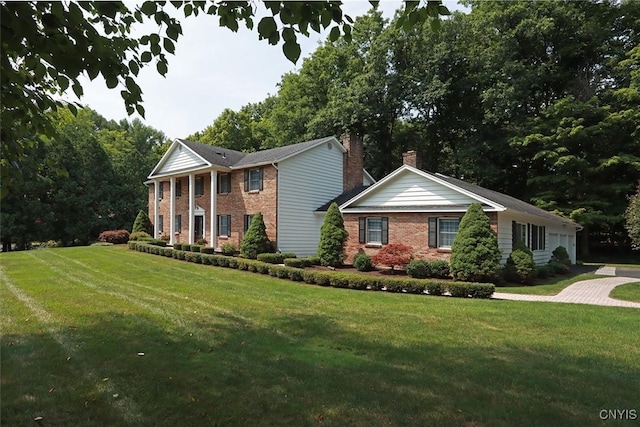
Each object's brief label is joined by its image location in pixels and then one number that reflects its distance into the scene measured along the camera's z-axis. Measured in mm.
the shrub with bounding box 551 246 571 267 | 22156
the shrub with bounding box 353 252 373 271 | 17047
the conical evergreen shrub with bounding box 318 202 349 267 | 18141
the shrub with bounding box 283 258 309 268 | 16884
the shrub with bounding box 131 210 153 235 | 30070
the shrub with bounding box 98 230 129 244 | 30297
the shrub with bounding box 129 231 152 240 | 27466
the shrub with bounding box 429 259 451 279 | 15562
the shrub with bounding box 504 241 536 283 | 15172
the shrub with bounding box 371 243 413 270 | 16078
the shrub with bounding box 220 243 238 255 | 21906
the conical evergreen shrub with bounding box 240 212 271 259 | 20359
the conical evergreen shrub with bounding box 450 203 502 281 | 14078
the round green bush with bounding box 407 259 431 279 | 15500
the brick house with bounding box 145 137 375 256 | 21766
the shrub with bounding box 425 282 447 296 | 12156
